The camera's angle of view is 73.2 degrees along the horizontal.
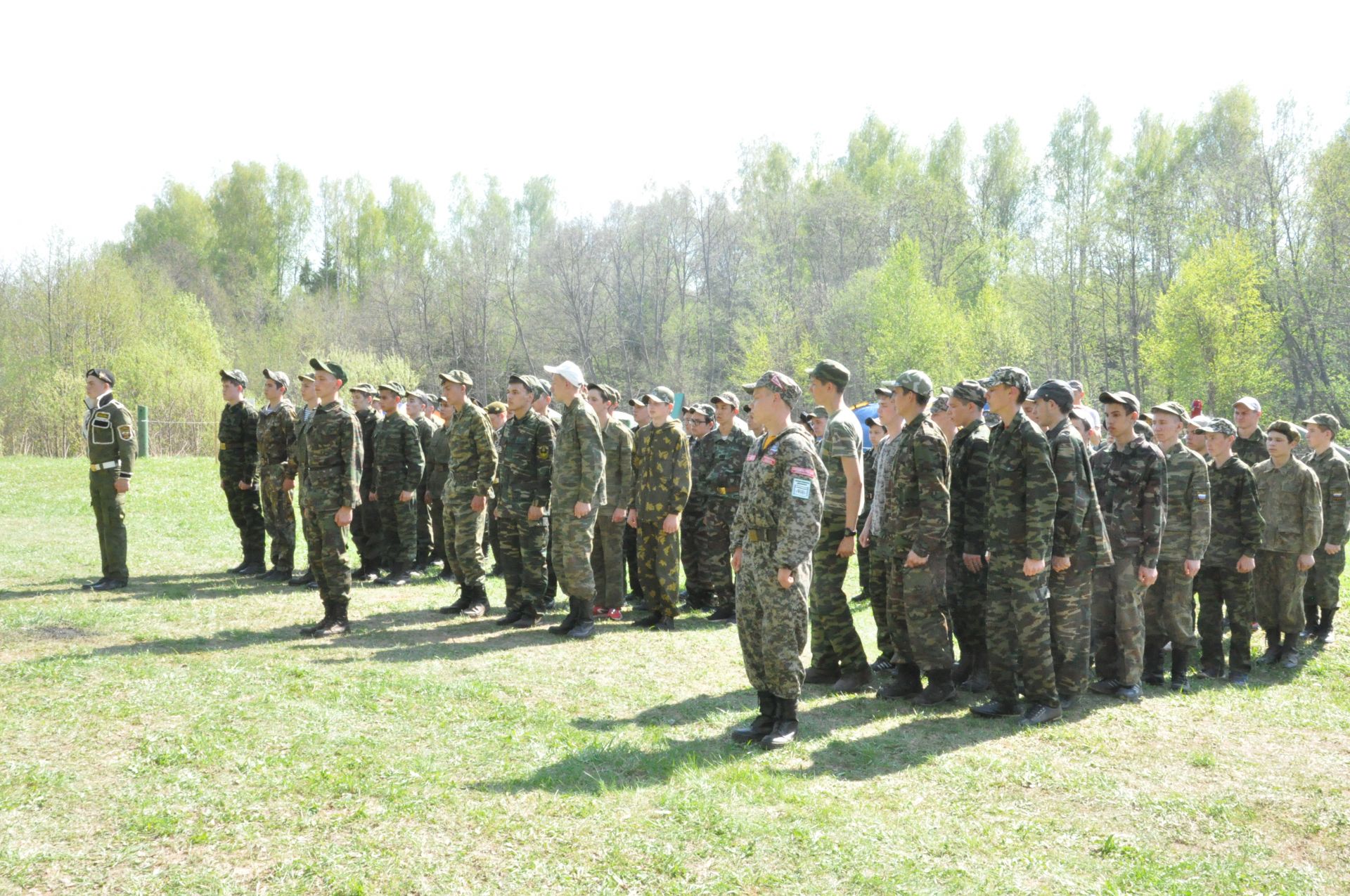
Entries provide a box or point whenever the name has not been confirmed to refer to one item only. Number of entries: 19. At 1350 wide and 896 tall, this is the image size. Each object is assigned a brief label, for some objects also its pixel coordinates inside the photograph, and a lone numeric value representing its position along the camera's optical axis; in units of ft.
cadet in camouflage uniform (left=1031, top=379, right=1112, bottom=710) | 20.26
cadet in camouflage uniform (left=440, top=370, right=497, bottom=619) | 30.09
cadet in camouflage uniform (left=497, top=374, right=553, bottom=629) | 29.22
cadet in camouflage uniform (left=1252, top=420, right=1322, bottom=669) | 27.53
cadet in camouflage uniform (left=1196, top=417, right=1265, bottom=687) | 26.03
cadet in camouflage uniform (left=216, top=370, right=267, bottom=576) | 37.88
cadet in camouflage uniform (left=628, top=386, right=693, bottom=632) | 29.63
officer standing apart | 33.22
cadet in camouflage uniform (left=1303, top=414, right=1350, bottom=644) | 30.22
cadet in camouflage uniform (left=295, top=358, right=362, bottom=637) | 26.84
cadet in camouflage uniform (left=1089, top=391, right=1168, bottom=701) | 22.86
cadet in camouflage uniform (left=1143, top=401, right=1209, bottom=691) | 24.32
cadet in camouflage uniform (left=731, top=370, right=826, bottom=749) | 17.42
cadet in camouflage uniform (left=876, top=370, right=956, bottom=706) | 21.01
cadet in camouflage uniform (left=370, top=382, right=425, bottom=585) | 37.55
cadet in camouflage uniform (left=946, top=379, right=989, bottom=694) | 22.34
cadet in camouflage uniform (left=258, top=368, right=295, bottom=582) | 35.81
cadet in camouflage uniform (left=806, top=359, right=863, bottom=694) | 22.36
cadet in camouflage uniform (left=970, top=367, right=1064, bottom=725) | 19.79
